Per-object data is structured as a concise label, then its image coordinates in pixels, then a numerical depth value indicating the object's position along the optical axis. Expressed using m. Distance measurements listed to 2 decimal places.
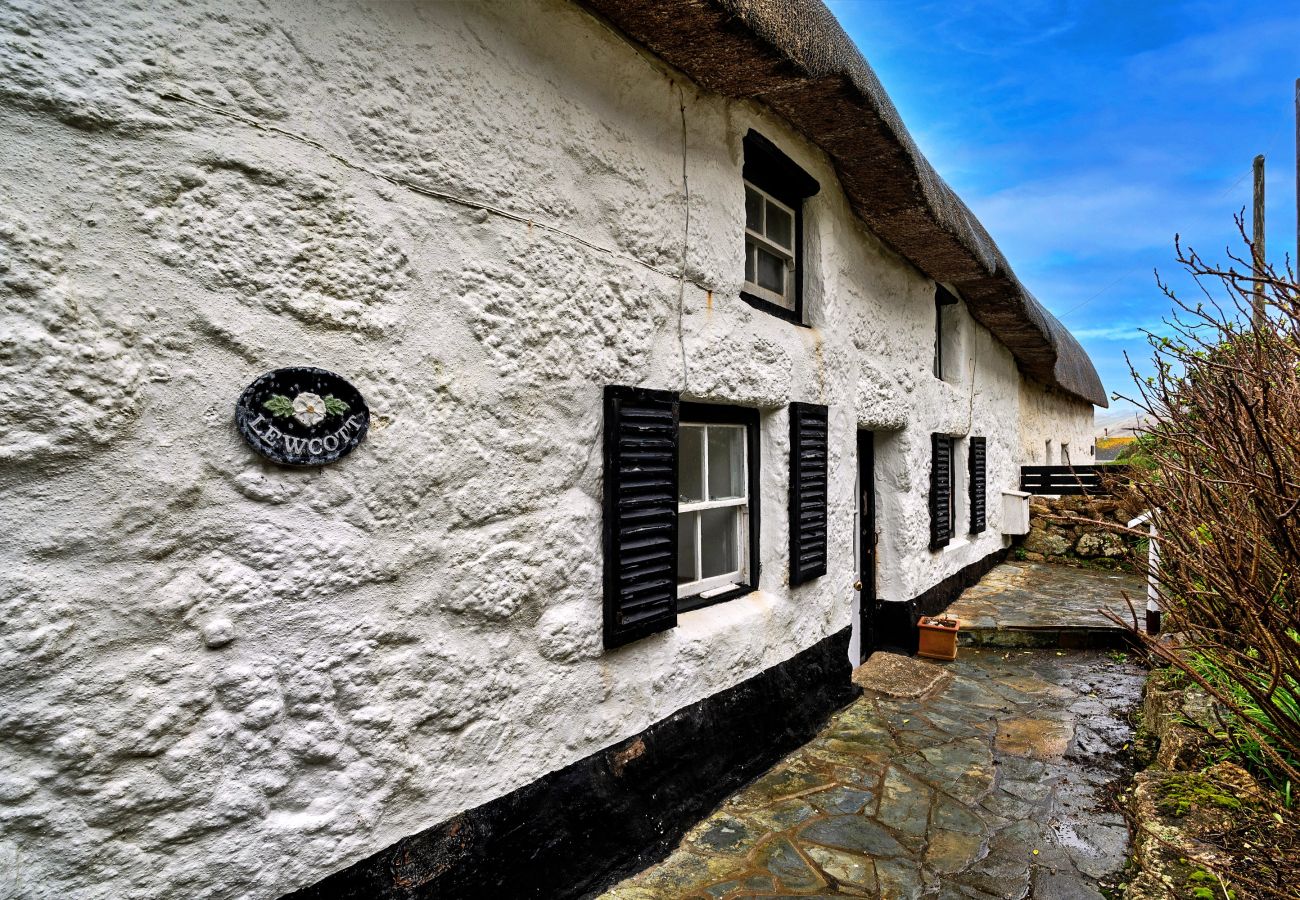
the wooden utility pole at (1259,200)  10.01
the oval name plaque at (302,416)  1.69
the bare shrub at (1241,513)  1.81
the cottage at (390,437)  1.45
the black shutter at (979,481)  8.20
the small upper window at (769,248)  4.05
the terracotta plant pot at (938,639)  5.82
